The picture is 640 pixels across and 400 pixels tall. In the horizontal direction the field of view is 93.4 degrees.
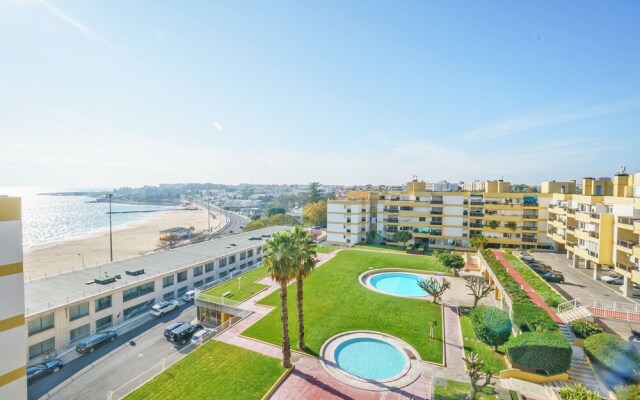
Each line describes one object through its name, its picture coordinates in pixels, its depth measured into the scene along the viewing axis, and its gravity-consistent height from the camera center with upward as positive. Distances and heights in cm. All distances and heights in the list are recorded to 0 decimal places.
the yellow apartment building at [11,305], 1080 -429
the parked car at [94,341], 2841 -1478
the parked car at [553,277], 3747 -1042
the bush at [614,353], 1958 -1069
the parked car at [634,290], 3225 -1034
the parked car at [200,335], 2811 -1422
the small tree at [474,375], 1917 -1166
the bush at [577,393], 1755 -1192
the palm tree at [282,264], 2234 -541
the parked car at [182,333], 3008 -1452
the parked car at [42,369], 2445 -1502
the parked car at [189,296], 4047 -1426
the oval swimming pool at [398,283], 4100 -1344
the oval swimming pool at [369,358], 2366 -1401
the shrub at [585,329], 2361 -1066
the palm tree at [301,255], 2284 -487
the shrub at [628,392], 1644 -1113
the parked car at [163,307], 3612 -1432
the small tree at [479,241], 6072 -983
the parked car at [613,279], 3625 -1029
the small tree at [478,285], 3187 -1029
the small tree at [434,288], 3559 -1147
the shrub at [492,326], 2462 -1101
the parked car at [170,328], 3049 -1416
